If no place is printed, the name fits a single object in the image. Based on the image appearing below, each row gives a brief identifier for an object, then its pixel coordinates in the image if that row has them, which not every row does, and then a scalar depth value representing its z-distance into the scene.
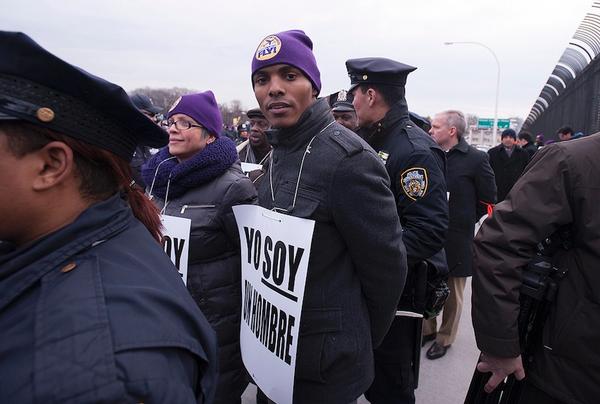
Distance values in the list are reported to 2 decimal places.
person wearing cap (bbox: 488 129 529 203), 7.54
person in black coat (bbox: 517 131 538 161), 9.00
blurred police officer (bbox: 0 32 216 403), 0.73
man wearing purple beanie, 1.66
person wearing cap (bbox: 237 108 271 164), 4.48
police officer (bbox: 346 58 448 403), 2.47
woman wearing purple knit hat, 2.17
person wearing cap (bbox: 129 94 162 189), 4.38
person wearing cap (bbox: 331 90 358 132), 4.39
